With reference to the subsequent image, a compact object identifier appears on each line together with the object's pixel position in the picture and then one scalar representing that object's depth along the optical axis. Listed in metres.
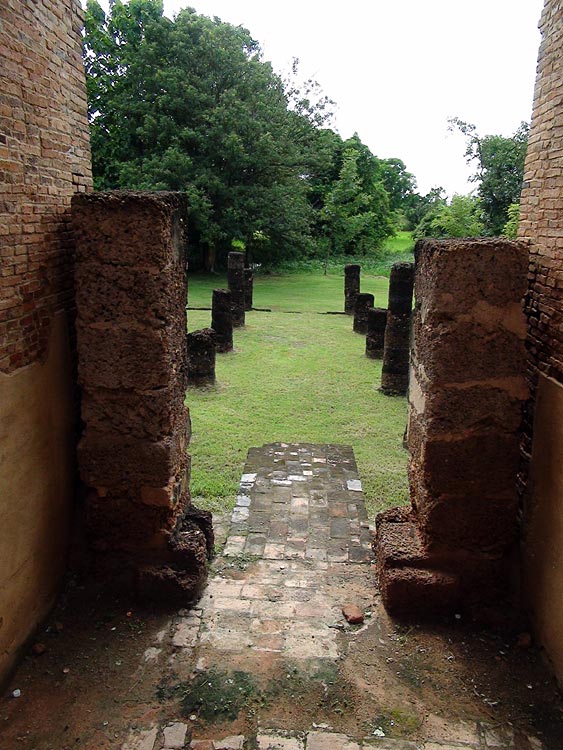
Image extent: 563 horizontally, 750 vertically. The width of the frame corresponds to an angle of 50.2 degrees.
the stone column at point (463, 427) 3.93
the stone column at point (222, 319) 13.48
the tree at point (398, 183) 43.69
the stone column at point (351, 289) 19.30
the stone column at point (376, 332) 13.41
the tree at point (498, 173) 23.09
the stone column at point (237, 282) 16.89
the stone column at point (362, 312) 16.44
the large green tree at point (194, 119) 22.42
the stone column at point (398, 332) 11.05
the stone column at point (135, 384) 3.99
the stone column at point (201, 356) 11.00
